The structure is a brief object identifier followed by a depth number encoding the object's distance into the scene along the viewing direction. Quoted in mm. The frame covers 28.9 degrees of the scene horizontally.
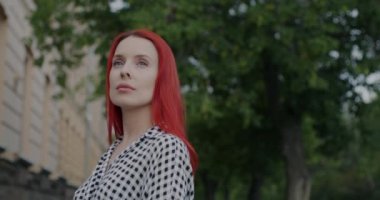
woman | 2094
